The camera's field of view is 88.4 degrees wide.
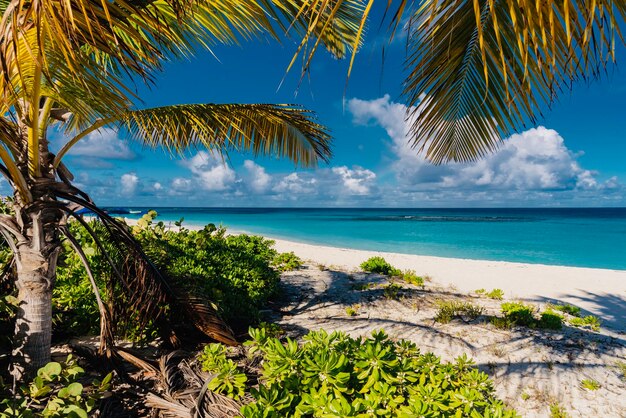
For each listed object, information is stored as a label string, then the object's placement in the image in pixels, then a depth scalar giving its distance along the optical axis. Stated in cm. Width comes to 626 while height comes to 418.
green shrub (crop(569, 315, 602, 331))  474
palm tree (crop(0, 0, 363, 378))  162
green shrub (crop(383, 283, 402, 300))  569
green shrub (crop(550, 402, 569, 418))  265
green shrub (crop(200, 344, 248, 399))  213
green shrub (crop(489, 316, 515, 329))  440
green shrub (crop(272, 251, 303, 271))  793
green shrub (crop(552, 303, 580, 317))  543
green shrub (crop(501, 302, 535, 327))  461
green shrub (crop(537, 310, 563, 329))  445
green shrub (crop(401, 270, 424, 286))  706
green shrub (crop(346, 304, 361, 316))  492
